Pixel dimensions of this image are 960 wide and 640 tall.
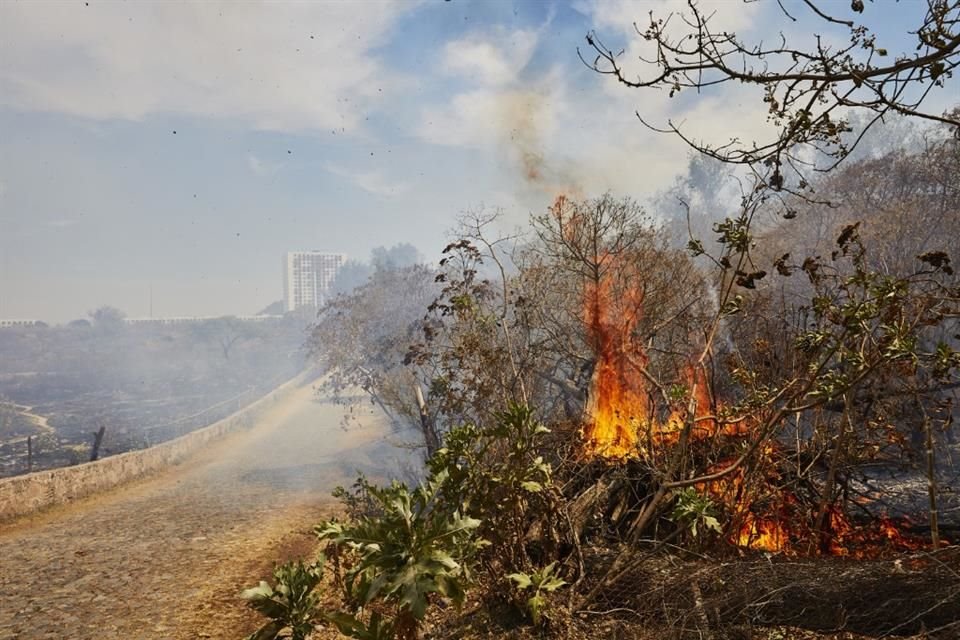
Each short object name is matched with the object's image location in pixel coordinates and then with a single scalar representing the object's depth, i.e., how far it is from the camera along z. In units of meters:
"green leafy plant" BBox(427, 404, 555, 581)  4.81
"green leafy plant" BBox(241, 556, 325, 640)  3.31
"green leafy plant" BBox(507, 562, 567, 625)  4.85
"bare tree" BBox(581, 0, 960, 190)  3.22
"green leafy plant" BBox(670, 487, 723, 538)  5.15
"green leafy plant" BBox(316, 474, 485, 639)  3.15
